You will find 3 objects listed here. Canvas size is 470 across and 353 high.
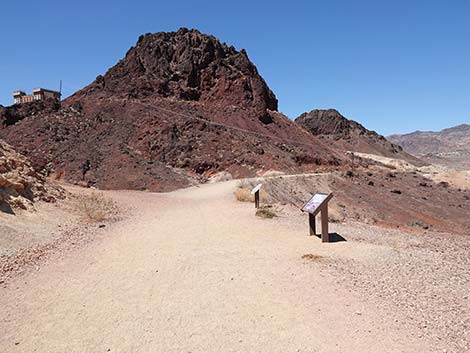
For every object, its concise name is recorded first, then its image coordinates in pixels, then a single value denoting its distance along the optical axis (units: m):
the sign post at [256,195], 15.50
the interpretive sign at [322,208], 9.71
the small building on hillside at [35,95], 50.53
